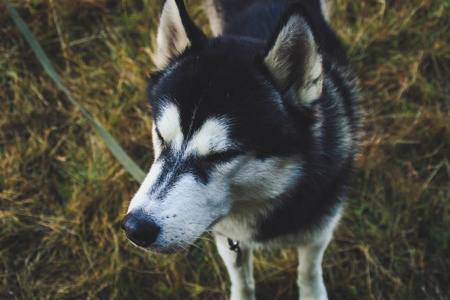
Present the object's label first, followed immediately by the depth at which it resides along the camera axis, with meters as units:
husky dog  0.79
